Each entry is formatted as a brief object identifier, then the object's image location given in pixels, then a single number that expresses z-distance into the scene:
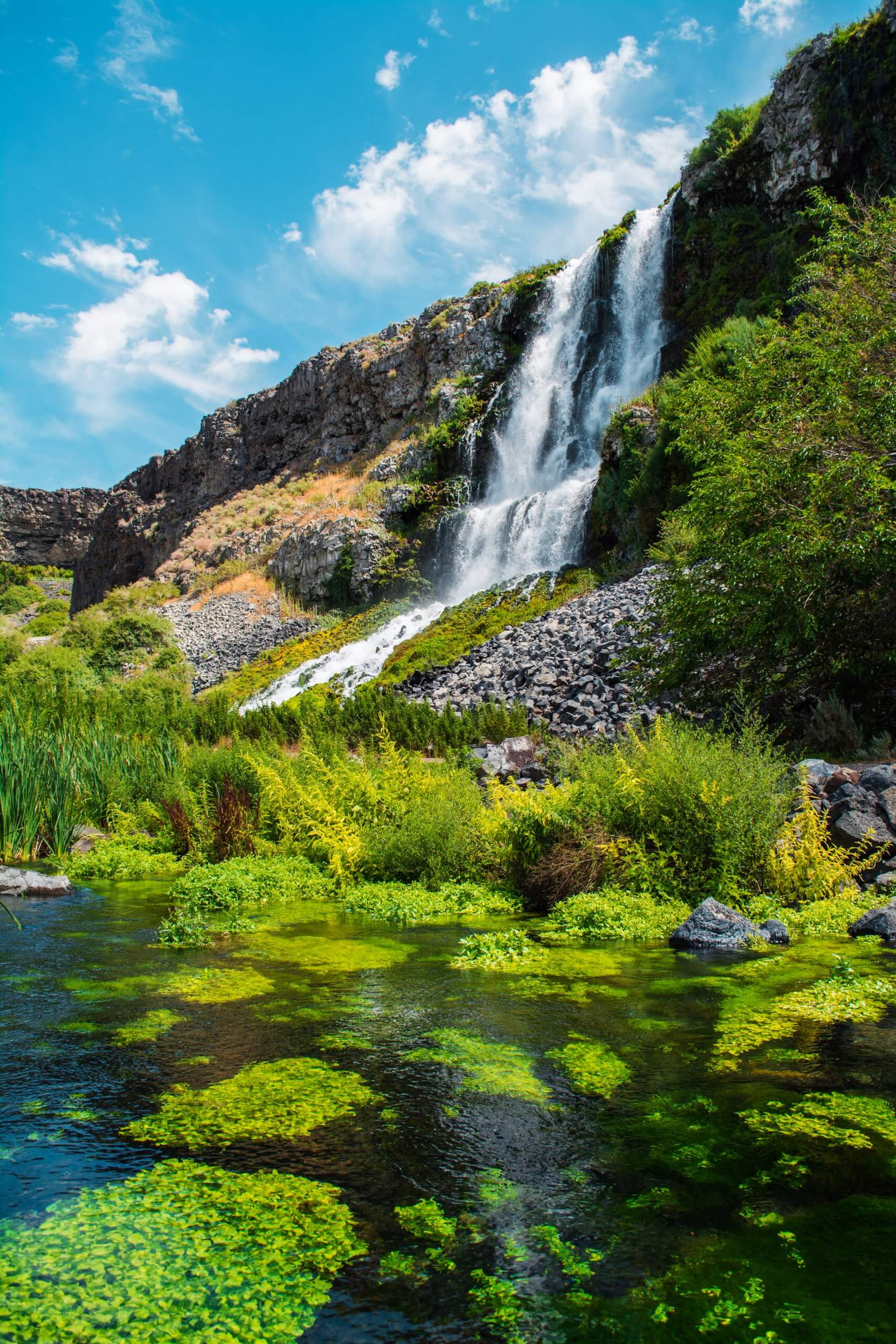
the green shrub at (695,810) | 6.27
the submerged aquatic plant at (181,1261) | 1.80
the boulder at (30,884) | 7.67
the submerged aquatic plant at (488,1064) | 3.10
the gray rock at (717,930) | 5.41
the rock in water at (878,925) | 5.29
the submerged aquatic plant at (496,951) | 5.05
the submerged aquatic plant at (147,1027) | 3.65
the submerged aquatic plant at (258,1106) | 2.73
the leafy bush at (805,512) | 8.95
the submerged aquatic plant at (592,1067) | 3.13
